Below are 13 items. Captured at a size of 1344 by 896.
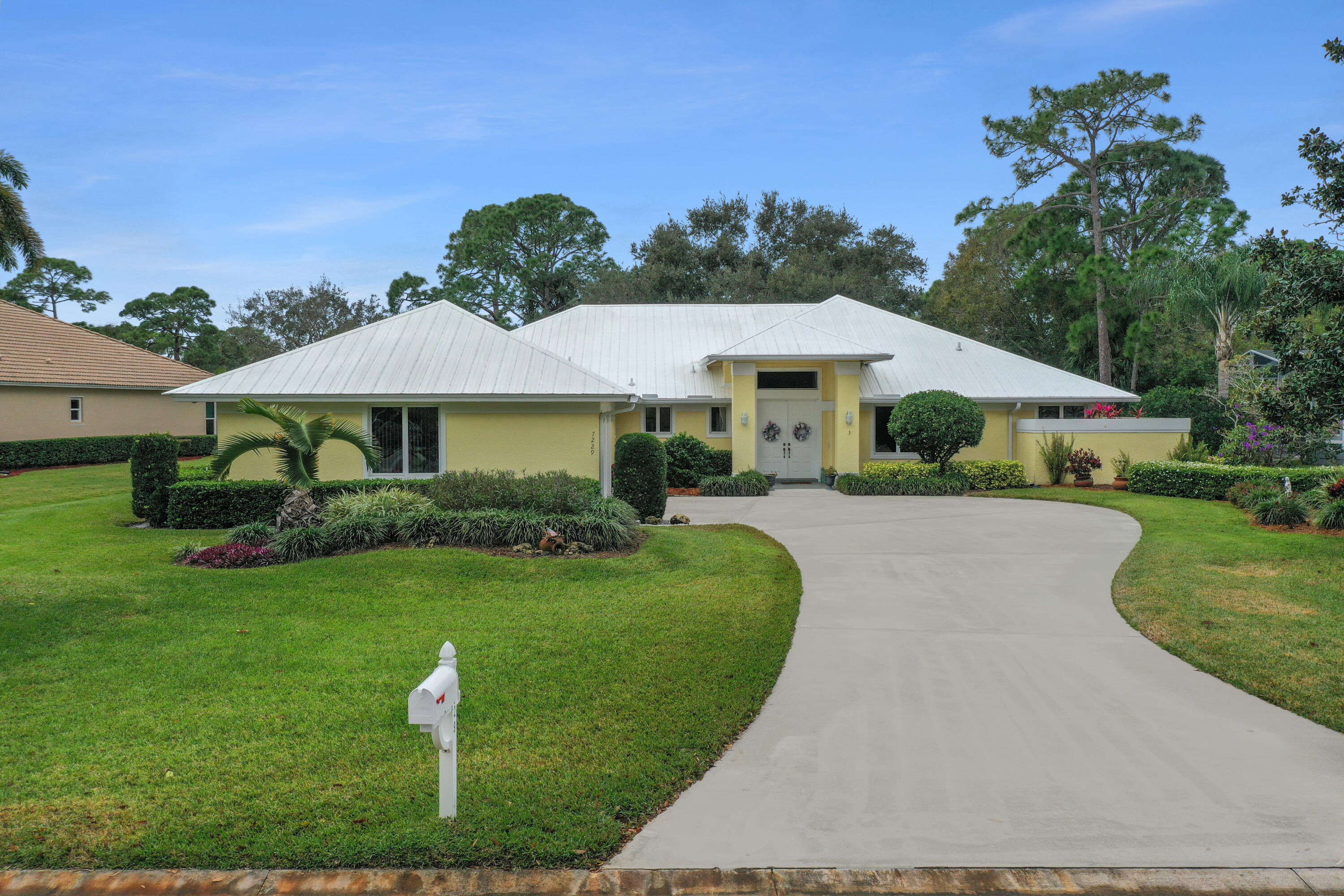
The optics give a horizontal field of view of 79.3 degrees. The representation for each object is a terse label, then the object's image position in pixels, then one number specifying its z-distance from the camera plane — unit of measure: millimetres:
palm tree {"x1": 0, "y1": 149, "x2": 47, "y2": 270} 10711
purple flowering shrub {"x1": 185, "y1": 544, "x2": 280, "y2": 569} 10633
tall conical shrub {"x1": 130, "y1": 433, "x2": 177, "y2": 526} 14414
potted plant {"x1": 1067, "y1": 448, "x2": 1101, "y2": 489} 21328
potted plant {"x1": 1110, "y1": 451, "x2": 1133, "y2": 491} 20391
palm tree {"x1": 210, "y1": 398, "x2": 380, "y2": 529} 11477
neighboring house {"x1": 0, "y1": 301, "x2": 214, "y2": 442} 26000
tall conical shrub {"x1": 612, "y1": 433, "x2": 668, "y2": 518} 14695
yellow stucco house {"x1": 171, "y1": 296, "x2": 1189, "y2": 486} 15969
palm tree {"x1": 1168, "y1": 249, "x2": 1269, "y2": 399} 22438
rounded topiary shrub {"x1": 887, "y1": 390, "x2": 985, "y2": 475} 19906
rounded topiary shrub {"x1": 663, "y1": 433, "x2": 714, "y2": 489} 21297
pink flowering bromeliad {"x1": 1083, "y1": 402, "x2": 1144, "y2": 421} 22031
